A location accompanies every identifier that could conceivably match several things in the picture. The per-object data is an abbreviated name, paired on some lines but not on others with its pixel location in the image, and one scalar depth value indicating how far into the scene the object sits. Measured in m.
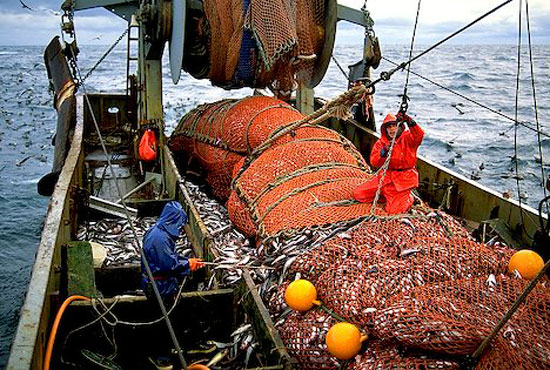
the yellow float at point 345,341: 3.89
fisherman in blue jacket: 5.76
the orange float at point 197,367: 4.57
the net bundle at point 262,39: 8.48
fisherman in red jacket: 6.45
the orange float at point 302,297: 4.52
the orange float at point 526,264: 4.23
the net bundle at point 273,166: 6.57
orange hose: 4.39
